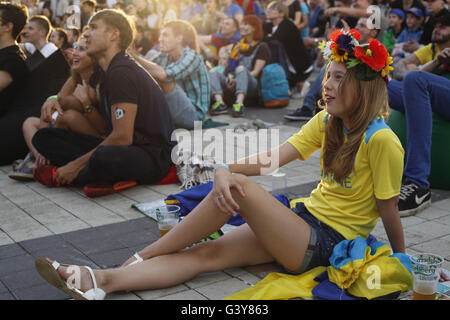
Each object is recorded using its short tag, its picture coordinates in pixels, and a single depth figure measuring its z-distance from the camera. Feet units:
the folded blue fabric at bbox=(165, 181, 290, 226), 11.76
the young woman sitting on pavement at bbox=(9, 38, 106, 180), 16.47
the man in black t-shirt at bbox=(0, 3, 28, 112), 18.10
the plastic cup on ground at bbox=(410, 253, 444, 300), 7.73
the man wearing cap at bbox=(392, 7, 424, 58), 28.43
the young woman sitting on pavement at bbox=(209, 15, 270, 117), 28.60
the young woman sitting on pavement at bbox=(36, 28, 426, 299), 8.33
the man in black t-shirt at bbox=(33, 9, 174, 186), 14.60
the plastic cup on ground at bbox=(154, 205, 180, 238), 10.37
